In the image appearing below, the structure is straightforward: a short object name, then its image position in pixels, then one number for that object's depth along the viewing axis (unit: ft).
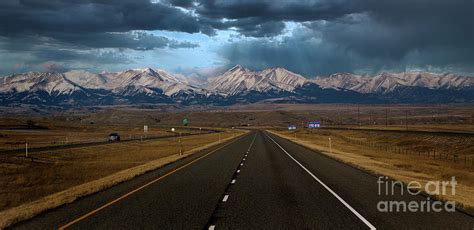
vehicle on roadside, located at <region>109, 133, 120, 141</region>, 308.40
